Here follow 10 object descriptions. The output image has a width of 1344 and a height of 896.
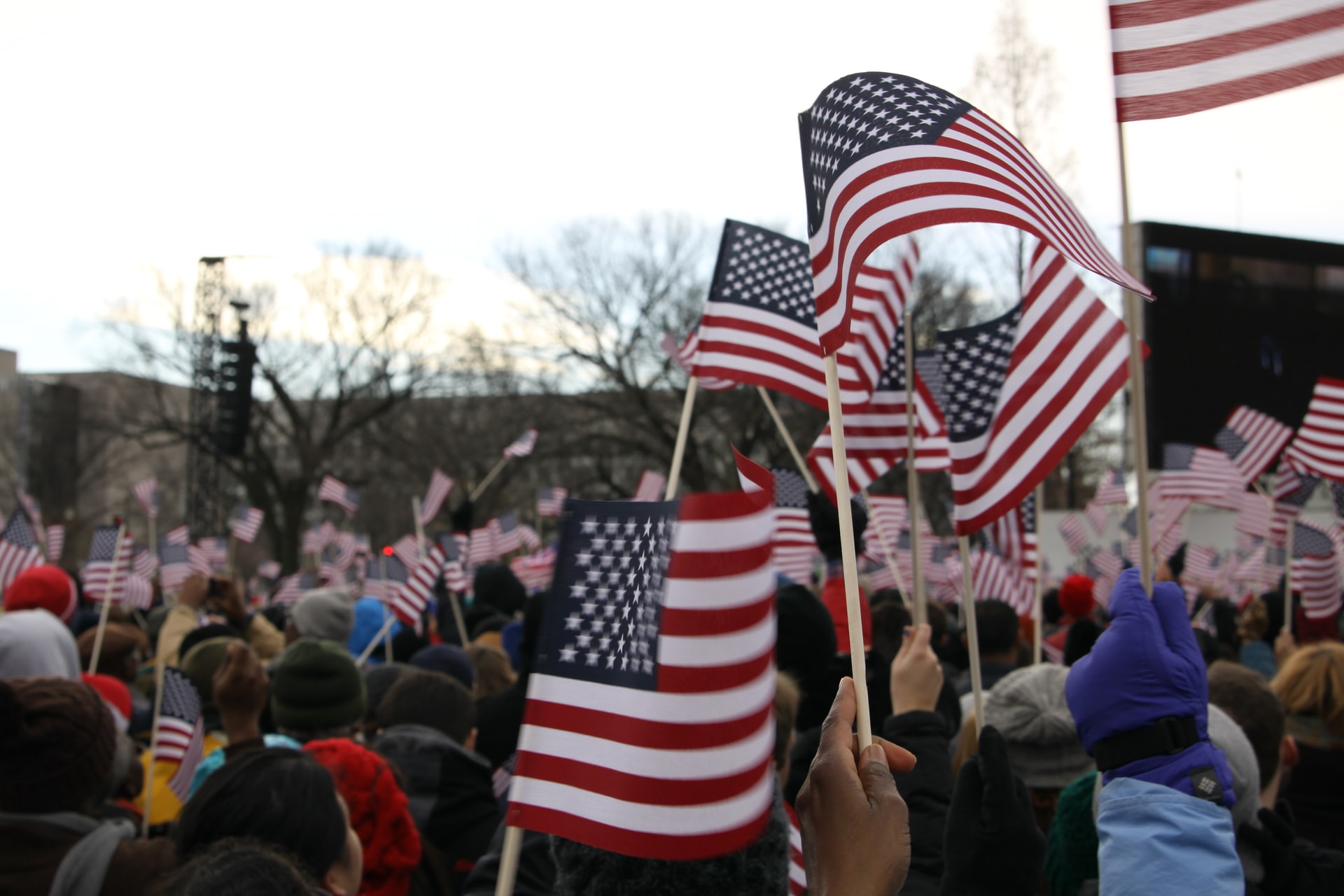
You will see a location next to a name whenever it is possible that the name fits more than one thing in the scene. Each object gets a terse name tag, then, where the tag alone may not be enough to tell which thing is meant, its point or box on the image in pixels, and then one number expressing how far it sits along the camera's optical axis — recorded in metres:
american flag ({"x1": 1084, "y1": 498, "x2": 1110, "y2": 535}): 16.73
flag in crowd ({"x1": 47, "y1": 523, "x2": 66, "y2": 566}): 15.55
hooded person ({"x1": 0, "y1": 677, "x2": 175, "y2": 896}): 2.62
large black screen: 22.86
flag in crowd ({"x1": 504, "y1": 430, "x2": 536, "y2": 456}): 15.70
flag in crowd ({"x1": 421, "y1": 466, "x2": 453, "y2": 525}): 15.30
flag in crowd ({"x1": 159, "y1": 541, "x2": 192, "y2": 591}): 14.04
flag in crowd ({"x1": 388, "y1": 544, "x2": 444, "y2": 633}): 9.21
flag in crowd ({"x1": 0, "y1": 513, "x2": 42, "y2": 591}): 9.89
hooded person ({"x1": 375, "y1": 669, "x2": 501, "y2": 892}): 3.83
